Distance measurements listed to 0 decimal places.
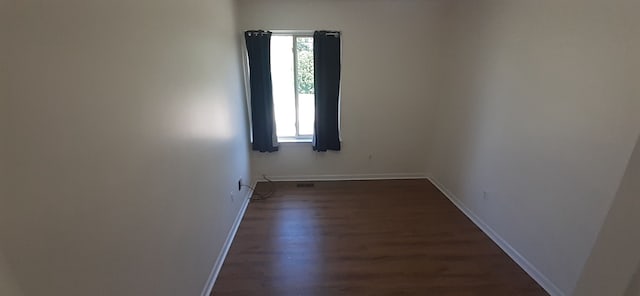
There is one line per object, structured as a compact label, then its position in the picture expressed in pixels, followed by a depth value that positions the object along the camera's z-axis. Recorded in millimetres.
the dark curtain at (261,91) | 3416
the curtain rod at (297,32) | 3472
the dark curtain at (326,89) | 3523
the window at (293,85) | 3672
